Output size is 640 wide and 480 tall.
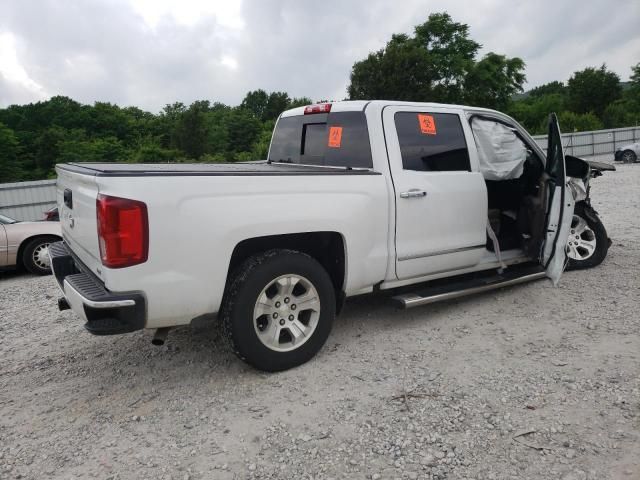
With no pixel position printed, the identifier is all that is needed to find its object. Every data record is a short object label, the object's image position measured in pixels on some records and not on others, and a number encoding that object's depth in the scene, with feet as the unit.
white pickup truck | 9.85
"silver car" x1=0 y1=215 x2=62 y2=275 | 24.84
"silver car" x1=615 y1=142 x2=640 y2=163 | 74.28
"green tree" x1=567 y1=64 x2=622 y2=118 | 172.96
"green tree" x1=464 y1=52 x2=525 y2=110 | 131.85
